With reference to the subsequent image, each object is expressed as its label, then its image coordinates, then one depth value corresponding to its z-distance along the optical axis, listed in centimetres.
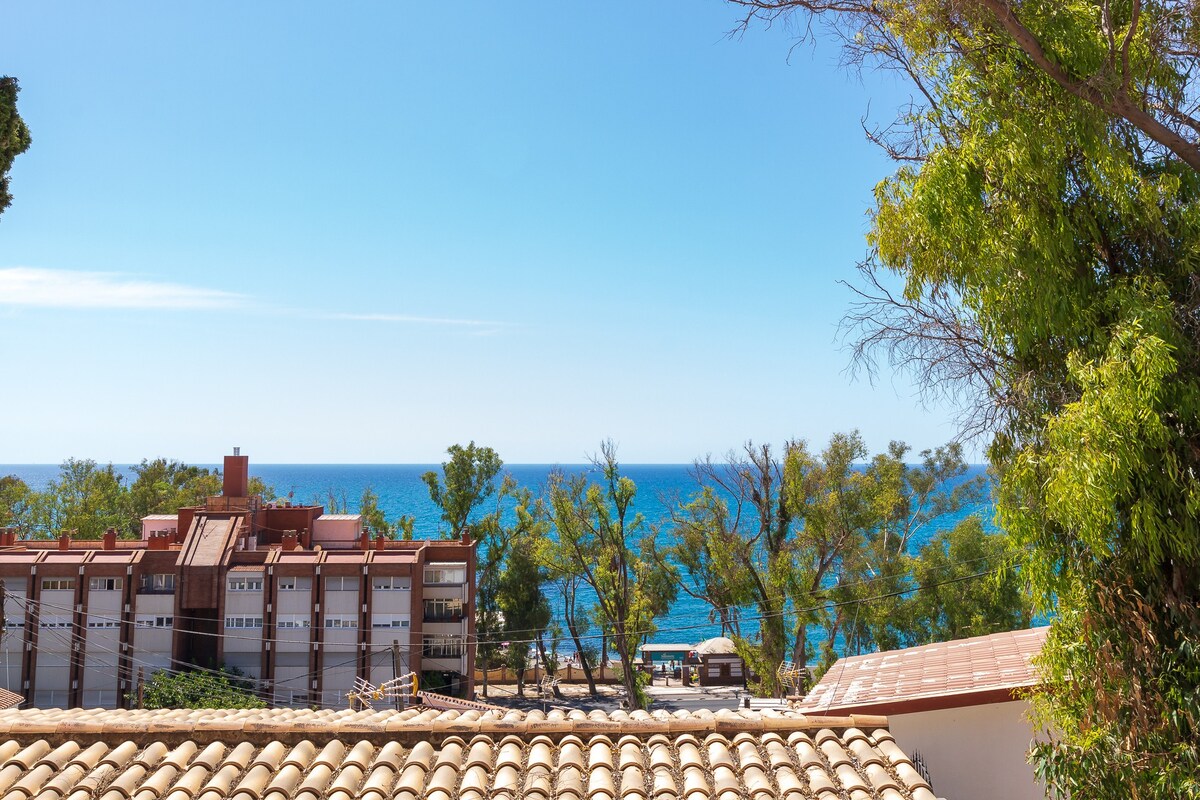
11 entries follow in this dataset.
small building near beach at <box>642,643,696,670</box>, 5796
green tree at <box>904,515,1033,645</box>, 3731
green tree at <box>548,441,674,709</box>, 3894
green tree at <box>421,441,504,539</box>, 5378
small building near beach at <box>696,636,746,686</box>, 4936
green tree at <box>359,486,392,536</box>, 6012
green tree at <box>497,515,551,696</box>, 4941
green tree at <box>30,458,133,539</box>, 5987
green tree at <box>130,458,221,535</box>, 6397
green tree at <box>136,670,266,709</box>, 3525
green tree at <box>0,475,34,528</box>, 6184
